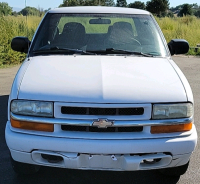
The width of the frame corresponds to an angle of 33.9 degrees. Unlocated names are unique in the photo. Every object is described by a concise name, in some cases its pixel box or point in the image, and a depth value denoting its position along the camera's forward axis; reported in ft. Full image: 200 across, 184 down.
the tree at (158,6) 158.81
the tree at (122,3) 185.01
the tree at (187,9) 178.19
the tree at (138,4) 189.26
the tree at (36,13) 60.22
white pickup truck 8.90
